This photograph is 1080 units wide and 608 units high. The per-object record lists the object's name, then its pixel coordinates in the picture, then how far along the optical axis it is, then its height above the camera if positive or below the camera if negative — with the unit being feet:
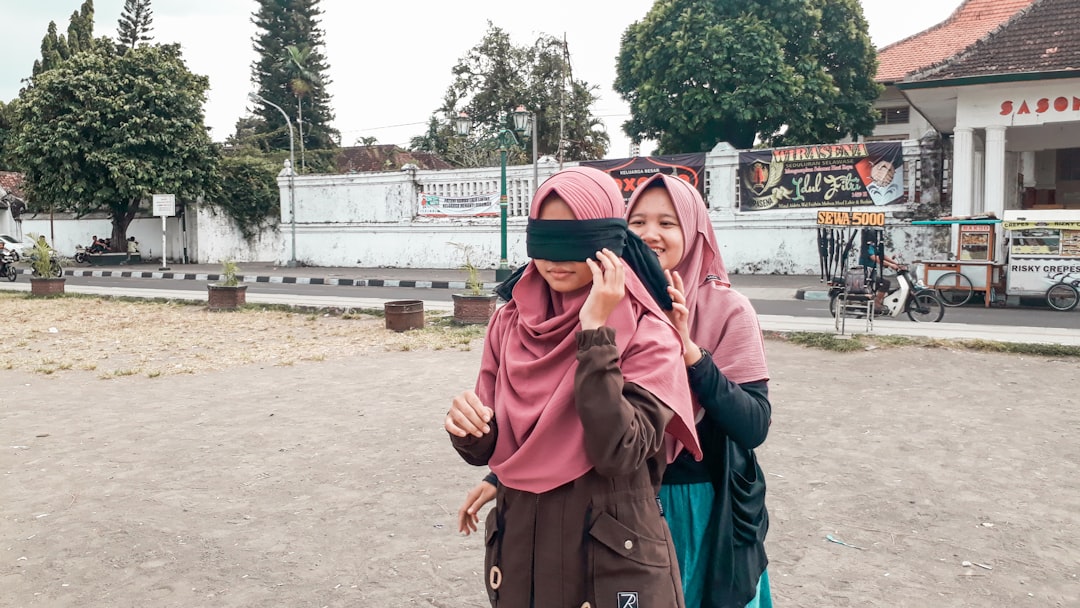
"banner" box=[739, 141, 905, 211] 56.39 +6.12
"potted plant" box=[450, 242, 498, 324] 35.86 -1.75
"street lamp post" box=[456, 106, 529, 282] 53.35 +8.73
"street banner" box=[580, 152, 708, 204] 62.34 +7.36
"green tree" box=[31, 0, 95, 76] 119.03 +32.89
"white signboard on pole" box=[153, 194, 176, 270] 80.28 +6.04
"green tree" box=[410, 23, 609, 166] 102.58 +21.24
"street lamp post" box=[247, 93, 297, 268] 81.82 +6.29
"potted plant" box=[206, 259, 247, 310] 43.52 -1.45
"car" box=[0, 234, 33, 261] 100.12 +2.94
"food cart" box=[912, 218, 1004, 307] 43.47 -0.26
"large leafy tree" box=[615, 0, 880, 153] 71.61 +17.13
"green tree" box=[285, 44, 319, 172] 126.31 +29.43
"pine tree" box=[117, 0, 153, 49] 120.67 +35.38
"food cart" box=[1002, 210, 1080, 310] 41.52 +0.42
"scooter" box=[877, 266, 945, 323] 35.78 -1.61
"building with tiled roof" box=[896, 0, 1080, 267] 47.67 +10.29
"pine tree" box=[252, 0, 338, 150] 129.70 +32.16
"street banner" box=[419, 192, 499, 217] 71.26 +5.25
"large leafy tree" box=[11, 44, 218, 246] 82.89 +13.52
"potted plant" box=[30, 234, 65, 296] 51.67 -0.51
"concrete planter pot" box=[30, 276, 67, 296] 51.70 -1.07
